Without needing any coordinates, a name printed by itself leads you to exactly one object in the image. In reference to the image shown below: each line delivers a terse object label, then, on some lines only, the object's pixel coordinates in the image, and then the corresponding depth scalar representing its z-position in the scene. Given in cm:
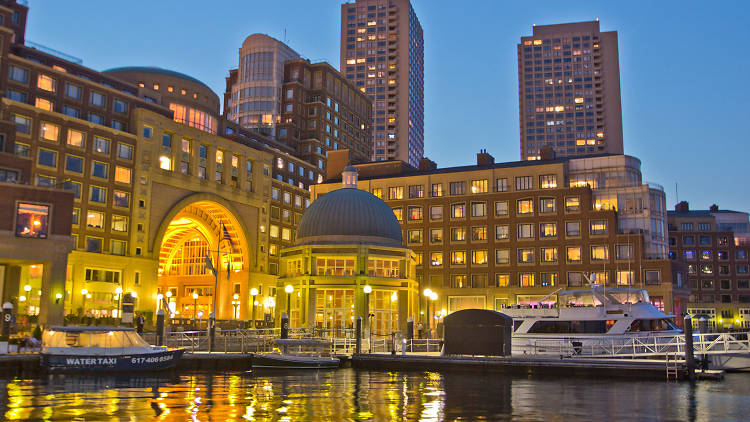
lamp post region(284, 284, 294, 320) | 5605
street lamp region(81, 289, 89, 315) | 8406
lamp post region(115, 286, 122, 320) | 8375
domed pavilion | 6694
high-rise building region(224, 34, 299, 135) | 16688
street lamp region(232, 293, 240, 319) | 10099
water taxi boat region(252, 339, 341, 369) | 4303
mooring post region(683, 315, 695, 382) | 3584
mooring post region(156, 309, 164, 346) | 4653
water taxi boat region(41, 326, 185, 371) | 3812
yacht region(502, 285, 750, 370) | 4734
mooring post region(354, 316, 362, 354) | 4819
